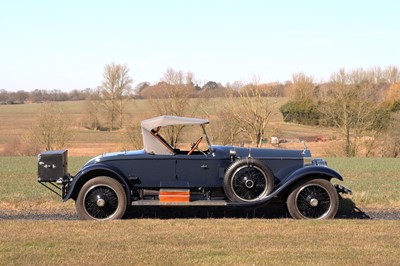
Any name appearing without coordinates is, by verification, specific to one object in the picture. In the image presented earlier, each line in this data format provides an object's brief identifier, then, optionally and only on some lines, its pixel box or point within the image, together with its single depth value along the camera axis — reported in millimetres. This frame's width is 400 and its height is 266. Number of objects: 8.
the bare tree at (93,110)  70688
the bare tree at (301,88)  60650
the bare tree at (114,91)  70688
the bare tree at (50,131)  43625
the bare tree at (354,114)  38312
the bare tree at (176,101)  42750
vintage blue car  8602
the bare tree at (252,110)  38375
